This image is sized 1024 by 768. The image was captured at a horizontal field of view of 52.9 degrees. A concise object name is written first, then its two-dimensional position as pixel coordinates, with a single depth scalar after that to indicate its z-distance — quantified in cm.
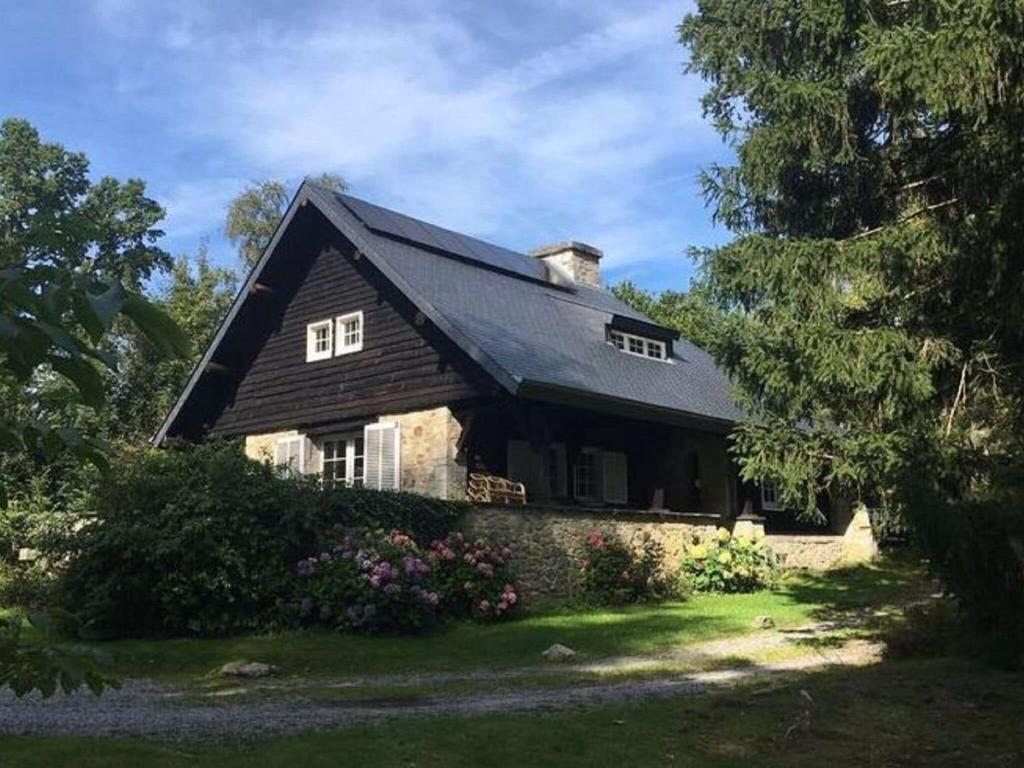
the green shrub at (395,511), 1510
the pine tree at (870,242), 1129
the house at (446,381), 1877
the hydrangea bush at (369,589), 1350
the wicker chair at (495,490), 1814
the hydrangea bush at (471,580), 1498
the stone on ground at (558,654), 1199
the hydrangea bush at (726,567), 1938
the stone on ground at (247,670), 1109
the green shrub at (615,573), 1744
